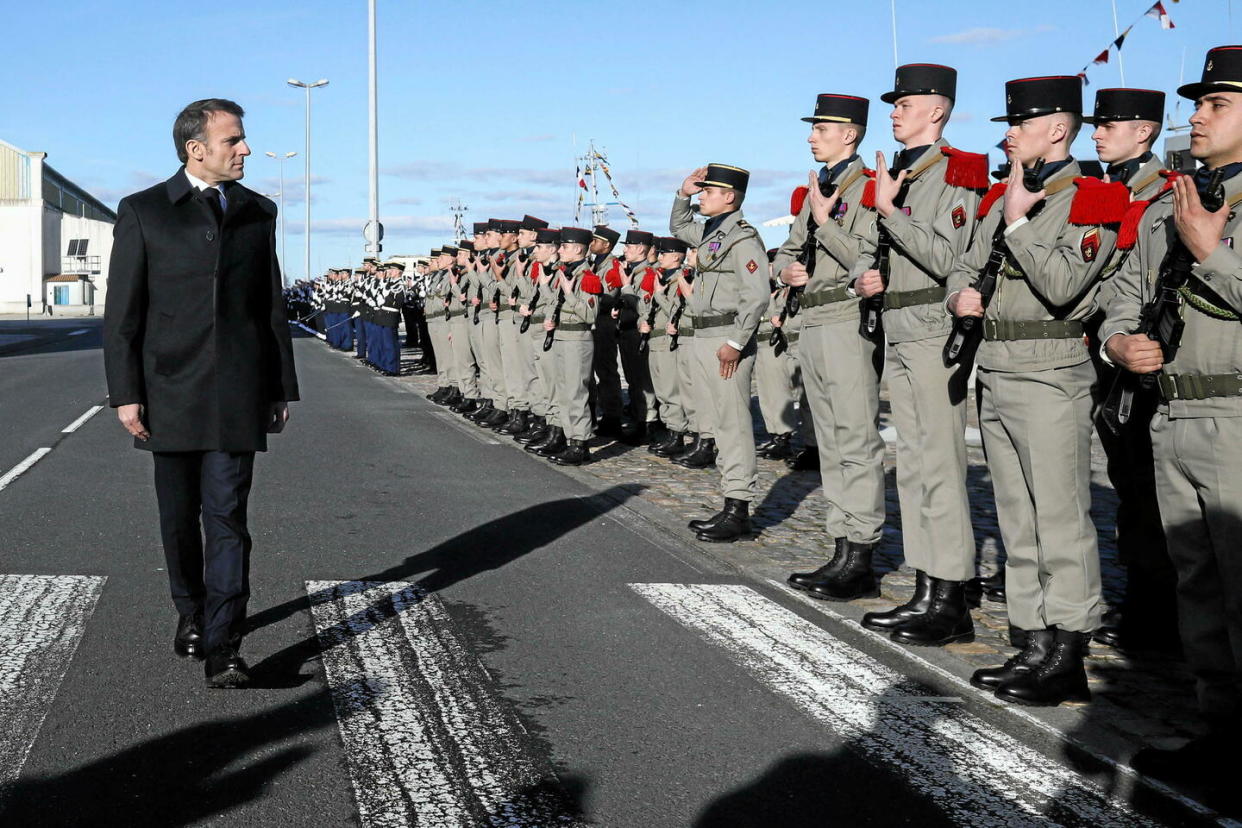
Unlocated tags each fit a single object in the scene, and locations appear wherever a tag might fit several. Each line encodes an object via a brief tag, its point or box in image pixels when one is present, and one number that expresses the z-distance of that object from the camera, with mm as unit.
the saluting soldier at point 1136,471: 6027
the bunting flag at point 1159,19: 12102
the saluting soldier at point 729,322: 8195
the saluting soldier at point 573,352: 12578
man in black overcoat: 5016
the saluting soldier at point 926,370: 5910
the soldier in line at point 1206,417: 4043
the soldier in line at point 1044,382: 5016
